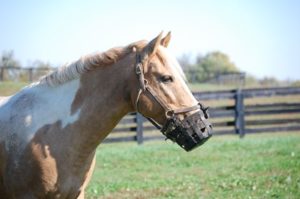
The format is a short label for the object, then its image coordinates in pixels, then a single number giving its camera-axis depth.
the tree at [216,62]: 59.34
